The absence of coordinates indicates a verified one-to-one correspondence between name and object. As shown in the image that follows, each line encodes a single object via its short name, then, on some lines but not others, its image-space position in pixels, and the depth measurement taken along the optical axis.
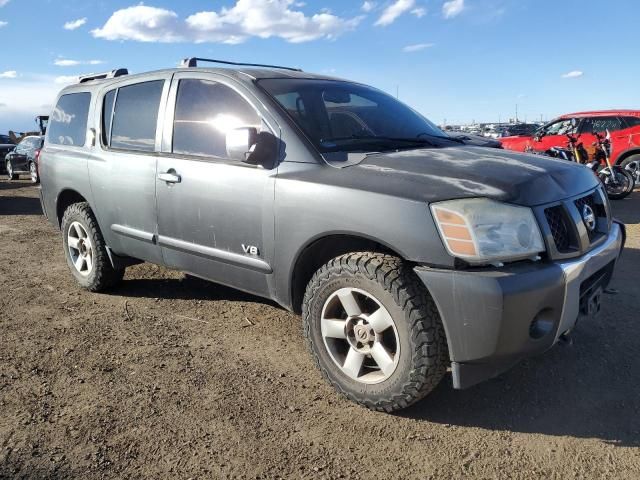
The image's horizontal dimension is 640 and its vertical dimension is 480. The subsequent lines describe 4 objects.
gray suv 2.31
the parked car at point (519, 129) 25.27
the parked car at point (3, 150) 19.53
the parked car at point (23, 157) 16.92
